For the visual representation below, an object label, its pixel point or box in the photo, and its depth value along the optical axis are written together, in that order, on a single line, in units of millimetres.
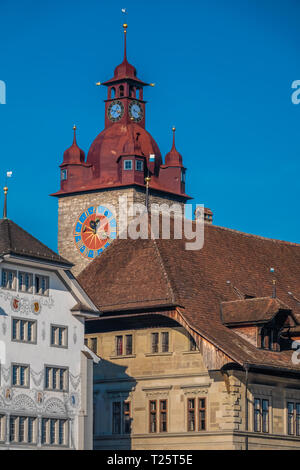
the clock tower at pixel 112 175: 146500
